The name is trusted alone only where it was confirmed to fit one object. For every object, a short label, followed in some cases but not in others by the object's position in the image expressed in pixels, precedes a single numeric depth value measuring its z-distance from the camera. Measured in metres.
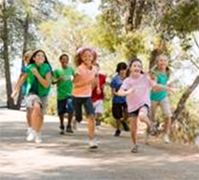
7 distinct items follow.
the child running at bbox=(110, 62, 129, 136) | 11.02
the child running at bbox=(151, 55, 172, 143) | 9.76
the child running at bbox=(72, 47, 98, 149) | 8.82
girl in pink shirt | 8.64
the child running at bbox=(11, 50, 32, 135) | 9.73
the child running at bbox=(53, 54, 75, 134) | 10.84
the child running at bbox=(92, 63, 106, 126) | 11.05
